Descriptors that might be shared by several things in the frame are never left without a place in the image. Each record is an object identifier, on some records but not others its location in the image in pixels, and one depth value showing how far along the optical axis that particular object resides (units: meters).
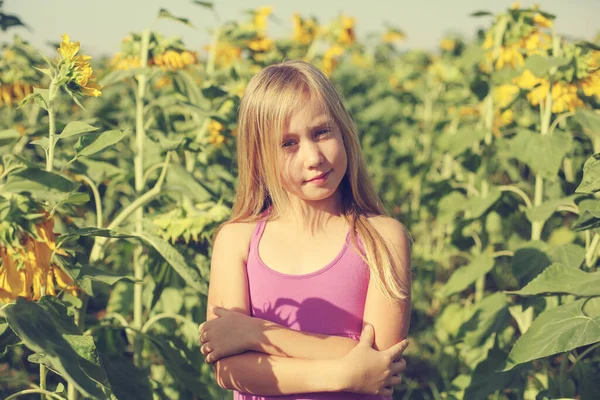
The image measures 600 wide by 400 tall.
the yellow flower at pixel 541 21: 2.67
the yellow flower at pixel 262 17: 3.51
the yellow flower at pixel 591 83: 2.29
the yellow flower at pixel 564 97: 2.32
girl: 1.39
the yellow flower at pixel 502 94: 2.89
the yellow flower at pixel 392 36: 6.64
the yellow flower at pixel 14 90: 2.55
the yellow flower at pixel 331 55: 4.66
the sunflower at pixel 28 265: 1.32
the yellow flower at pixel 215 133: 2.49
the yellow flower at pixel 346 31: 4.71
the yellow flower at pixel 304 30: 4.55
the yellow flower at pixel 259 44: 3.36
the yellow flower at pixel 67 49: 1.44
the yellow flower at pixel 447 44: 5.05
